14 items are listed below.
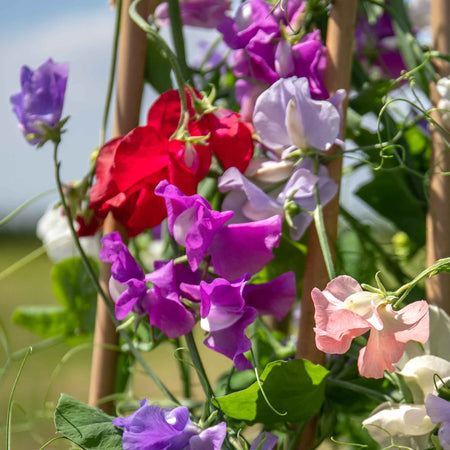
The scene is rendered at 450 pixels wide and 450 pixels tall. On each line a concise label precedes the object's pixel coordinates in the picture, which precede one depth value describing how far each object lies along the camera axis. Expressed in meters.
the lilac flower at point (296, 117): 0.69
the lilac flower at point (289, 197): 0.69
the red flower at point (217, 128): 0.71
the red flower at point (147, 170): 0.69
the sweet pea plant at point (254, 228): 0.65
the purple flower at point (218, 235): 0.66
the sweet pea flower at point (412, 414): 0.66
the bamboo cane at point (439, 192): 0.72
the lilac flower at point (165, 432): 0.64
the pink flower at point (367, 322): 0.63
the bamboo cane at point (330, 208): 0.71
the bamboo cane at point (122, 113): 0.76
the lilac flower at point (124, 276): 0.67
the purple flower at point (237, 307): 0.66
